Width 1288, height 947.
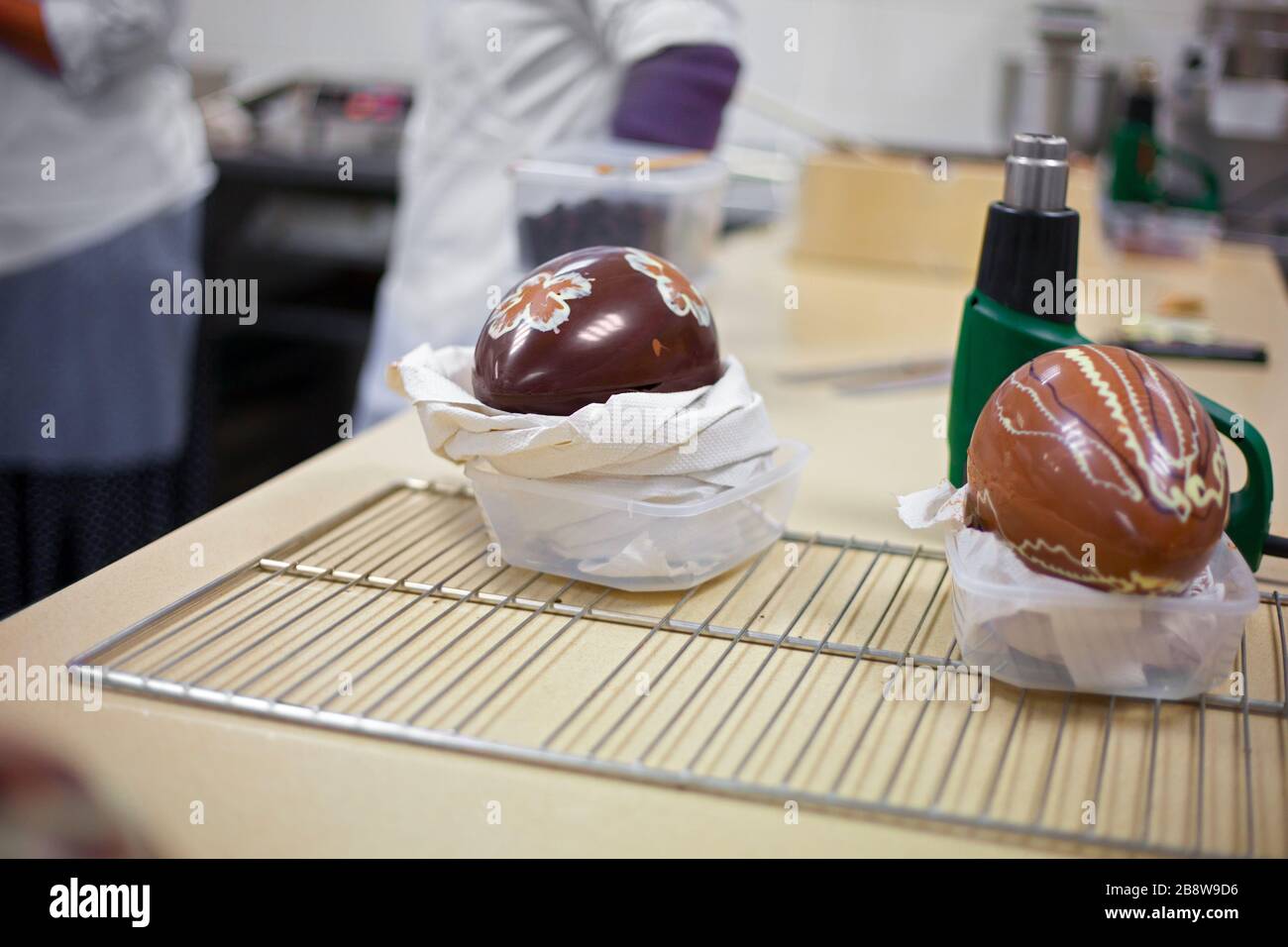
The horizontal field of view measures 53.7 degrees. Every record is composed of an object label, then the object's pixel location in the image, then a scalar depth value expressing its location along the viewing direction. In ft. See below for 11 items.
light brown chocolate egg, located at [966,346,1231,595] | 2.00
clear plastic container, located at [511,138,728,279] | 3.85
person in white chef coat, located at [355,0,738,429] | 4.78
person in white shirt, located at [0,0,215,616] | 5.21
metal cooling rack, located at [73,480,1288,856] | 1.87
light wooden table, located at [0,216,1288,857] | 1.76
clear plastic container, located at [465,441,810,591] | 2.46
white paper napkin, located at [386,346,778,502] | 2.40
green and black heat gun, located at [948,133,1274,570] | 2.57
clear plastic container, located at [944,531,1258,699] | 2.05
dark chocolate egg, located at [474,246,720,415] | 2.49
